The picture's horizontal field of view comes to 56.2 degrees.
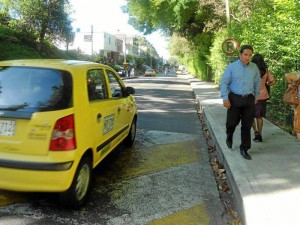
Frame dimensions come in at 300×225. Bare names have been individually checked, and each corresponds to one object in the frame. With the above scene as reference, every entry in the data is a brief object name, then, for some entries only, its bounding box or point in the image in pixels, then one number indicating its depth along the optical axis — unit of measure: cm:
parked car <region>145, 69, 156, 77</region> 4695
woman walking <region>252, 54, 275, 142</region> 520
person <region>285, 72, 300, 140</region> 494
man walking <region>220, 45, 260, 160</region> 425
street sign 1121
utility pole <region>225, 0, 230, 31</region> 1745
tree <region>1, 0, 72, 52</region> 2095
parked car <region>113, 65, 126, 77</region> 3710
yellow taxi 281
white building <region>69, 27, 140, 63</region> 5233
